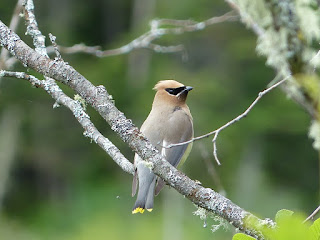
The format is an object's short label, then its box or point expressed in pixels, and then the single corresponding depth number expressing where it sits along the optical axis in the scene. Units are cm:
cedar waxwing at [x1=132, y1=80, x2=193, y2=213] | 942
